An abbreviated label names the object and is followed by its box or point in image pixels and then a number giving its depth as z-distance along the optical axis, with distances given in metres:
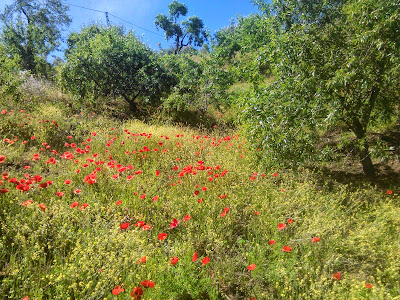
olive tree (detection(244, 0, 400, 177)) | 3.23
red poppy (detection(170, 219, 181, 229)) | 2.18
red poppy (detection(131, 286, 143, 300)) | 1.42
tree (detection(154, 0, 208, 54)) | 23.79
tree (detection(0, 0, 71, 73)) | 10.35
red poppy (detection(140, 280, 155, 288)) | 1.45
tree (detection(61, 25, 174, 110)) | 7.45
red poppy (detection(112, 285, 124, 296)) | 1.36
